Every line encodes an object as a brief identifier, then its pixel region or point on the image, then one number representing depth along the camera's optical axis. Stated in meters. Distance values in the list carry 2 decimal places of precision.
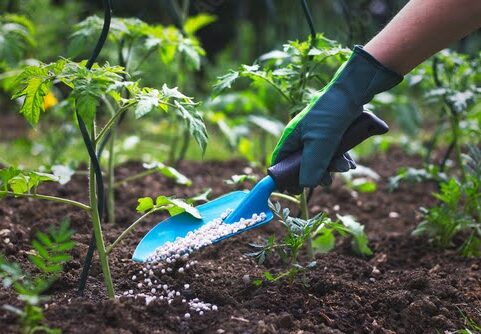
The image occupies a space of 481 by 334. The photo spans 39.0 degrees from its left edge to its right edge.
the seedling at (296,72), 2.36
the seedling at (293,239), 2.15
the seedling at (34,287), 1.67
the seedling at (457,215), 2.75
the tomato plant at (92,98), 1.86
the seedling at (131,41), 2.77
